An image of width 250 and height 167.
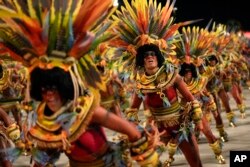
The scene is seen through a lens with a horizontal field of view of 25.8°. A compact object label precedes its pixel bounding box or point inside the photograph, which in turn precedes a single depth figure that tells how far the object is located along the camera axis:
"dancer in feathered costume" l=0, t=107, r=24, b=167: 5.45
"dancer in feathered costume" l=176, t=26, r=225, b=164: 8.58
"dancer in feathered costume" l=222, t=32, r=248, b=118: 13.46
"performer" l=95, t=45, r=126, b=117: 7.56
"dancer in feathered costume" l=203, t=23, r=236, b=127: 10.87
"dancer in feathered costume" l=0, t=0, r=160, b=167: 3.78
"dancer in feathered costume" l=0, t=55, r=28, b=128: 9.85
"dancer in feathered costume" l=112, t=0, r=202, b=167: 6.50
